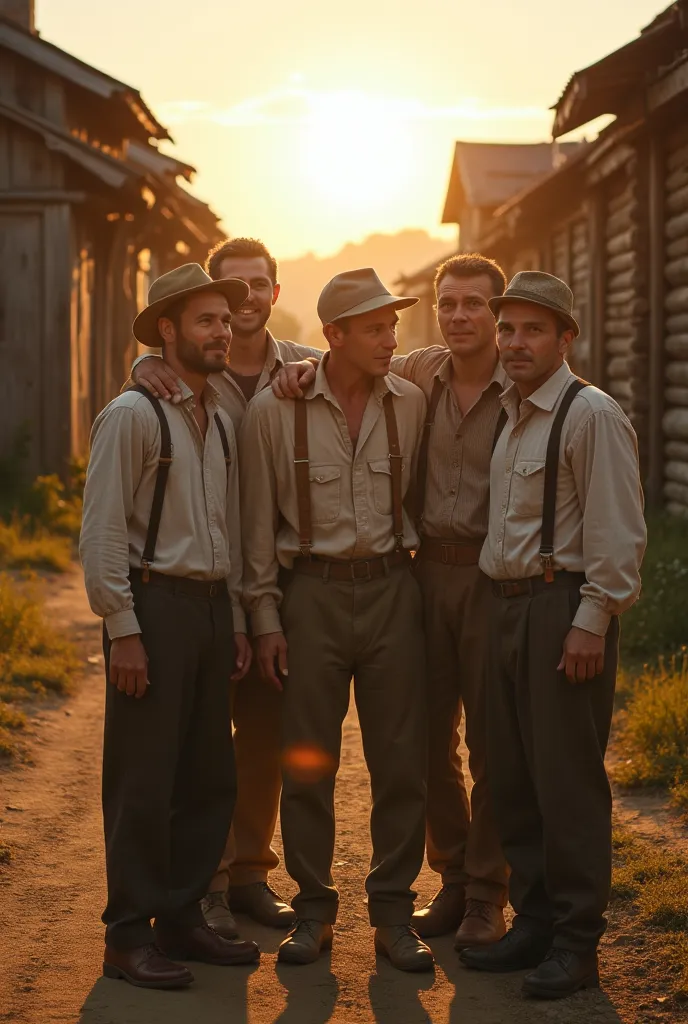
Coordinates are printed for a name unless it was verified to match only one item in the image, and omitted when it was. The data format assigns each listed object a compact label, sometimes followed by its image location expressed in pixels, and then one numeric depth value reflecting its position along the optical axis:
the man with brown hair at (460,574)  4.86
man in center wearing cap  4.75
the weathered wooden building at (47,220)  14.51
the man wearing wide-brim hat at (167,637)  4.33
